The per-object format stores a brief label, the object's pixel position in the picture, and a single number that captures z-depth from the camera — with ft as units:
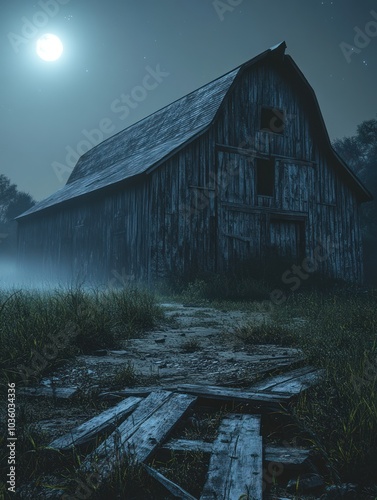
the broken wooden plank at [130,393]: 9.87
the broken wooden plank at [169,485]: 5.89
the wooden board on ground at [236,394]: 9.07
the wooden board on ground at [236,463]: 6.05
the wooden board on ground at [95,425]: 7.37
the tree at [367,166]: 88.72
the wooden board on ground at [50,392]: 10.20
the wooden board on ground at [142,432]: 6.49
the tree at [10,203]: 166.09
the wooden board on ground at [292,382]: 9.91
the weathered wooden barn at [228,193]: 40.65
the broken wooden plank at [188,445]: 7.29
